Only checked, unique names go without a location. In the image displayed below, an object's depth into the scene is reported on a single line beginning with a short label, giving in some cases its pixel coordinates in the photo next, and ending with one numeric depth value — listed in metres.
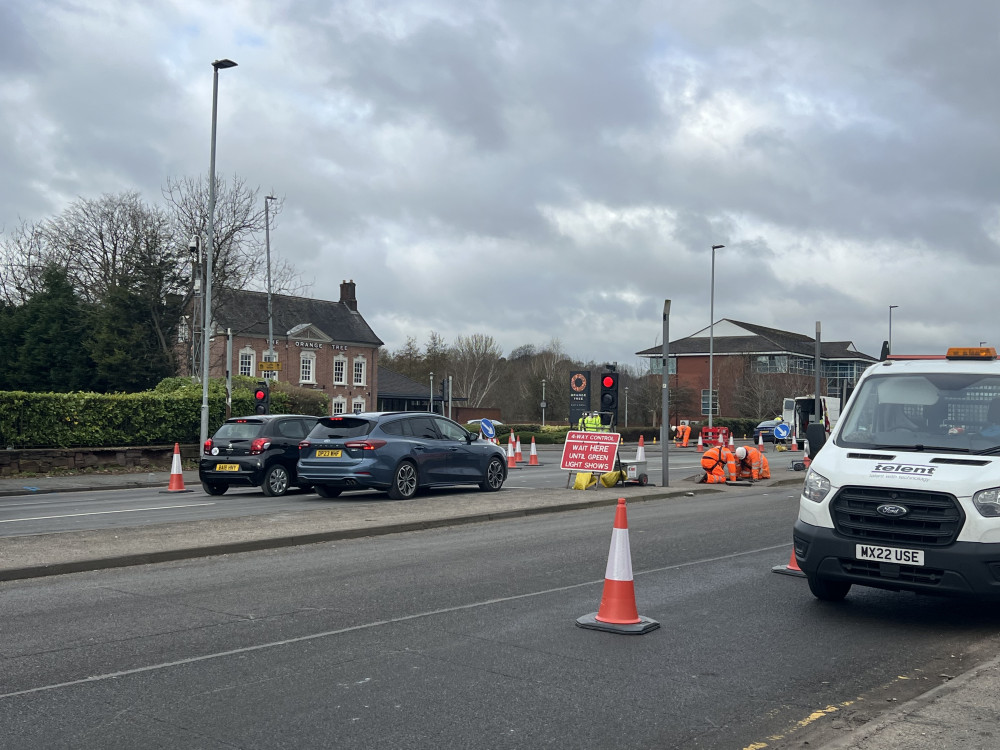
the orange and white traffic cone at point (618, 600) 7.09
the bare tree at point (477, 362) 102.94
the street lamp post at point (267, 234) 39.47
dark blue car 16.72
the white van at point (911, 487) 6.79
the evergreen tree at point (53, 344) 43.12
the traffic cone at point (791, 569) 9.46
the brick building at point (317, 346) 67.00
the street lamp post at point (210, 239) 27.50
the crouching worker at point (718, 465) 21.52
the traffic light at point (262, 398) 28.24
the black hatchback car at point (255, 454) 19.08
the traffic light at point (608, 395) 19.69
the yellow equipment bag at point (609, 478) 19.11
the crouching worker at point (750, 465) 22.53
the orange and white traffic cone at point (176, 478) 21.11
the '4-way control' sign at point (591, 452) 18.69
